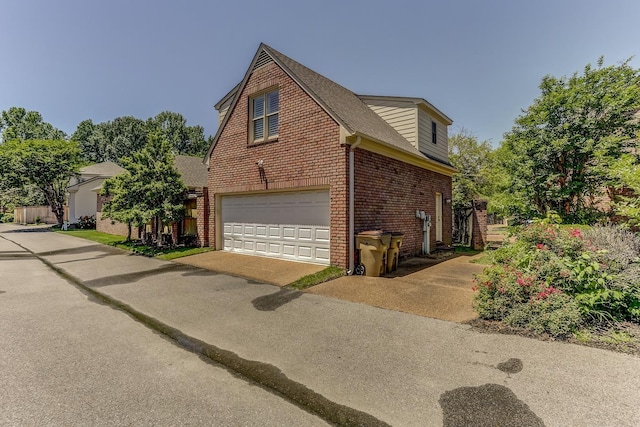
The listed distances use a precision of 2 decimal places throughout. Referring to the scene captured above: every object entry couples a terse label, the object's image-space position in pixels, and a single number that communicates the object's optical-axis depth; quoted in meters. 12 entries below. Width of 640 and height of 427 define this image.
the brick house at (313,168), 8.35
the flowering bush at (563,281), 4.21
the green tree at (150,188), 12.26
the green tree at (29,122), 44.93
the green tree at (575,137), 9.03
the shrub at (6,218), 42.84
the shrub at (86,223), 26.36
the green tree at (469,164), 22.12
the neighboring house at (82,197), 29.31
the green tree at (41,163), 23.94
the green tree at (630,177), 5.74
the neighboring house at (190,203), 13.06
